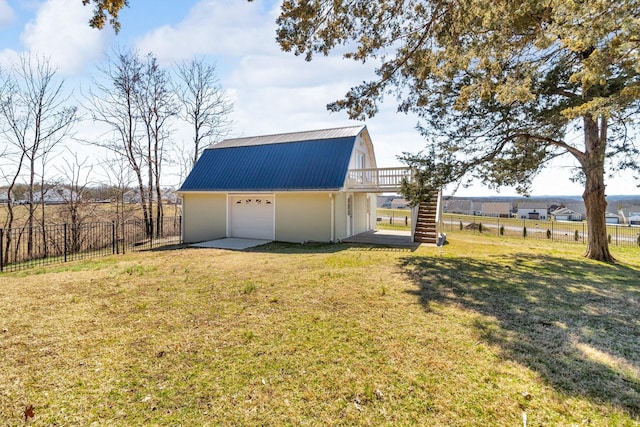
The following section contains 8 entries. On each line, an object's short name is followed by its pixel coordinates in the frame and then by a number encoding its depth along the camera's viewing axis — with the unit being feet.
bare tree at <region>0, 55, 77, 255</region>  43.55
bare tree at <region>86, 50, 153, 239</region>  59.00
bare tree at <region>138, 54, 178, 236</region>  62.85
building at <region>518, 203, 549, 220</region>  239.30
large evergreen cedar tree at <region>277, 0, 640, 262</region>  18.70
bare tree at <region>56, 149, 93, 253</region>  46.42
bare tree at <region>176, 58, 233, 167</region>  71.46
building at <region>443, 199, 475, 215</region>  252.62
